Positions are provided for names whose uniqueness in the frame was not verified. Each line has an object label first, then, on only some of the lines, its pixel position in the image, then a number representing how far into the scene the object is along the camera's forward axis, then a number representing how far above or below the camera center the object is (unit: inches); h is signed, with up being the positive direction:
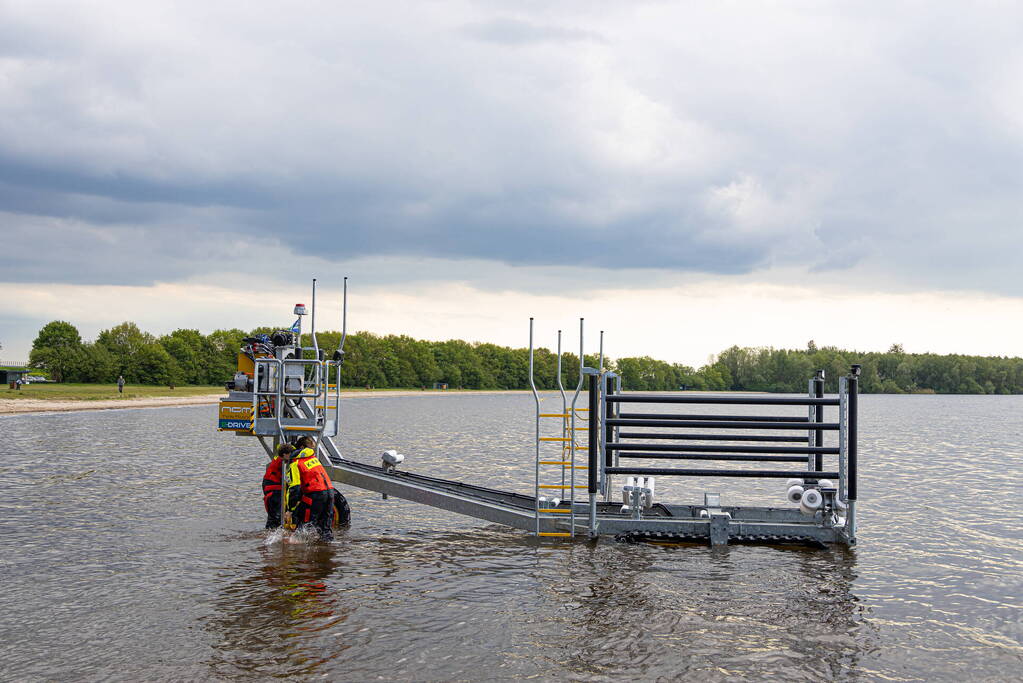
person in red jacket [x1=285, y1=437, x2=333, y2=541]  499.2 -76.4
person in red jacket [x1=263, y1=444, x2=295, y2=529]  520.4 -78.2
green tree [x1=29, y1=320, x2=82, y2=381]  4623.5 +81.0
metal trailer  477.1 -61.0
